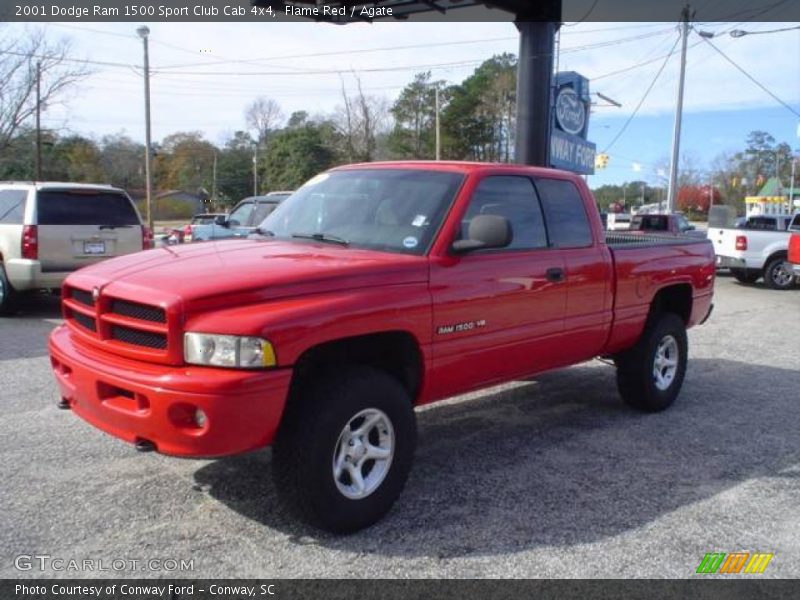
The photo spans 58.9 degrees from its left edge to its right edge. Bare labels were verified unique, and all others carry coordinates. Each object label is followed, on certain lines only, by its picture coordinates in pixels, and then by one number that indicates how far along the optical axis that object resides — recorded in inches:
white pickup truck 660.7
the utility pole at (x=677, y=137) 1032.8
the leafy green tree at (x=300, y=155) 2267.5
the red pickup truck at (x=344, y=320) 126.0
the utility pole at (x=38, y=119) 1071.0
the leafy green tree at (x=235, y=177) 2834.6
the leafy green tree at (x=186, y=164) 2972.4
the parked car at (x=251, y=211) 501.7
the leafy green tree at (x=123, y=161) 2551.7
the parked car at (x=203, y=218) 916.6
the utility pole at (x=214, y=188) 2680.6
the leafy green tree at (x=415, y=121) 1849.2
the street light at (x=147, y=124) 1174.5
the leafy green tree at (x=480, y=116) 1763.0
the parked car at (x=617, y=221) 1635.8
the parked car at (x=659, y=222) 730.9
